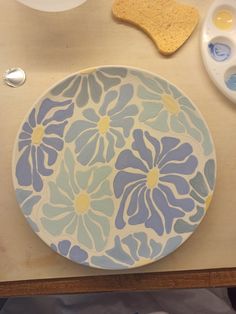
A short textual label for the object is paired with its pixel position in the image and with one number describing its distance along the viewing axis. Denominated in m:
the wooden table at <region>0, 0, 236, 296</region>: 0.62
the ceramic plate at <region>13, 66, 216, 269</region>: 0.62
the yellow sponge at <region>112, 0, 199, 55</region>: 0.70
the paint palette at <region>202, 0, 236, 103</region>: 0.68
